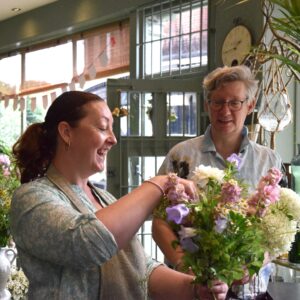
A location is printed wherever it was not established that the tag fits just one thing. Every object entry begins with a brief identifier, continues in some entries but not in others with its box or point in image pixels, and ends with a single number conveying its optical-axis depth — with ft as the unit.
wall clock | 13.96
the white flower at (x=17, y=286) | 7.07
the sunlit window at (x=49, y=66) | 24.45
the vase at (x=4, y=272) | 6.72
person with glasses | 6.86
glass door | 15.65
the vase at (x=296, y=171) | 6.96
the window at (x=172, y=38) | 16.78
